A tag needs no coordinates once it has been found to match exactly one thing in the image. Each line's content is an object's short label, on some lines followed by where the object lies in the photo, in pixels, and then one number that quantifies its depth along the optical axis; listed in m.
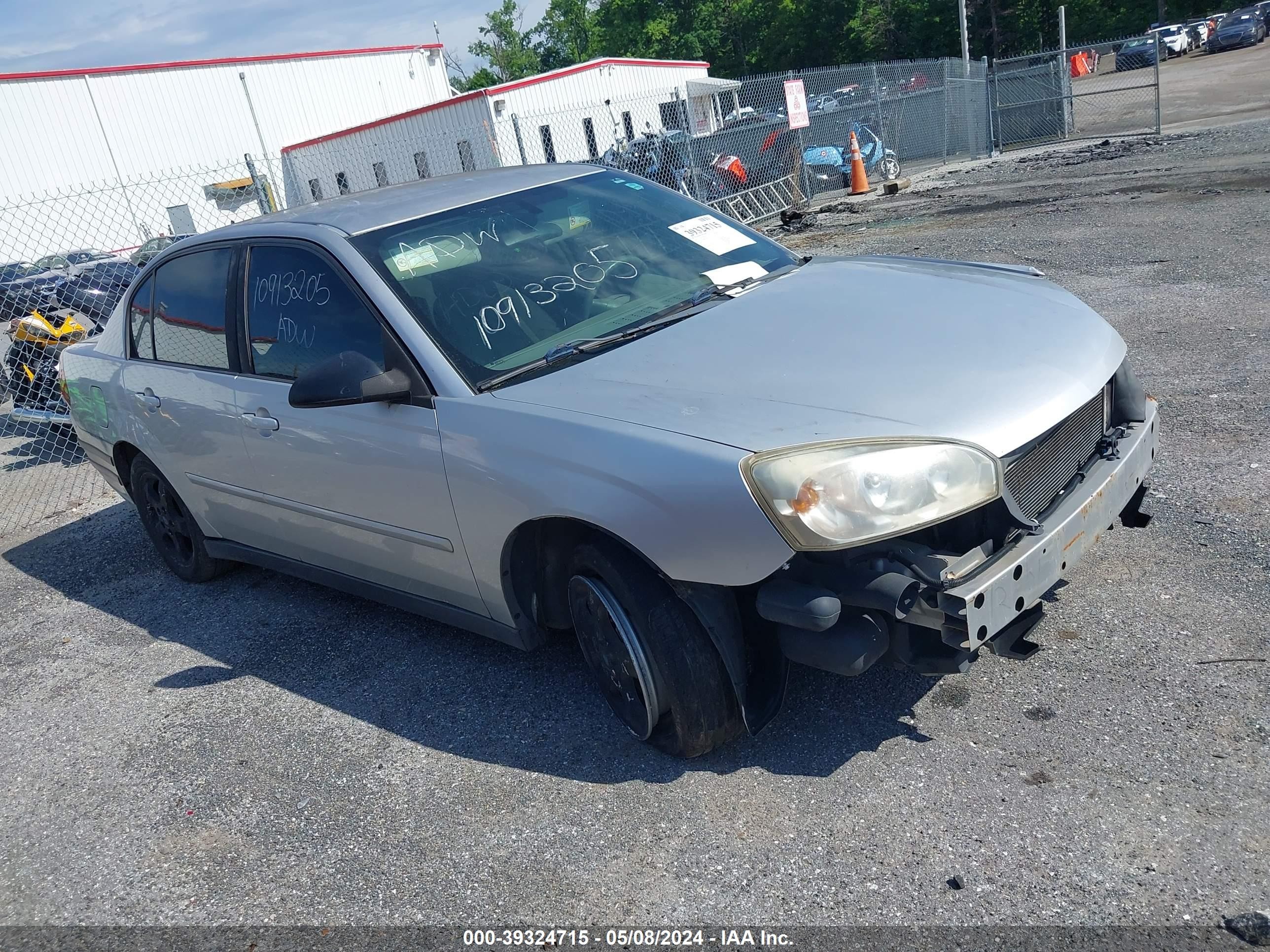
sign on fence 16.38
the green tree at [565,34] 88.94
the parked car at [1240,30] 46.59
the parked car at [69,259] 15.51
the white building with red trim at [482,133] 25.47
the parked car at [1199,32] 51.22
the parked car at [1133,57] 33.13
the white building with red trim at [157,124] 27.86
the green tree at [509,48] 96.62
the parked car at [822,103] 21.12
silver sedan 2.72
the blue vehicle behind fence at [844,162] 18.70
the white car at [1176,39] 48.44
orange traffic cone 18.09
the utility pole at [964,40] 24.78
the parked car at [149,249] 14.52
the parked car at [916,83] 21.70
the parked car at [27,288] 11.12
